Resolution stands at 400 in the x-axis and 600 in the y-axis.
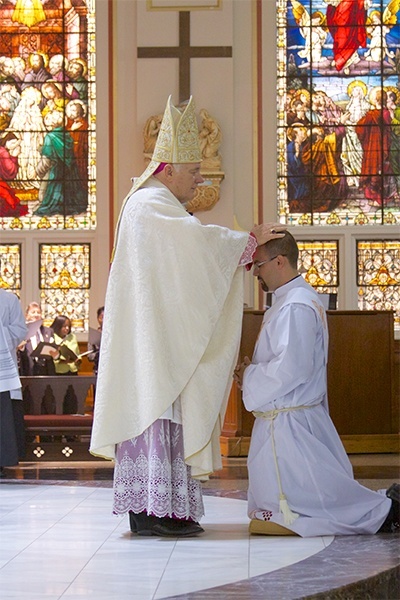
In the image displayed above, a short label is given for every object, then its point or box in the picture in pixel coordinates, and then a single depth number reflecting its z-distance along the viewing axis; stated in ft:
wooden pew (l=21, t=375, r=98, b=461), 33.65
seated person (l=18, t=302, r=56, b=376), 38.47
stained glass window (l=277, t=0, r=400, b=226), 46.50
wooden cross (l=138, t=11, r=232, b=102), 44.39
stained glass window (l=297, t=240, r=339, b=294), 46.21
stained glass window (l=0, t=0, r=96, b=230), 46.88
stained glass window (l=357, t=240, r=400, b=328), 46.16
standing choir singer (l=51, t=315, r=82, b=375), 39.34
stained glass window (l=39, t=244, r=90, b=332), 46.55
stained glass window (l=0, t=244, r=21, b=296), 46.57
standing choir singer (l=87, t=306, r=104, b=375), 38.45
